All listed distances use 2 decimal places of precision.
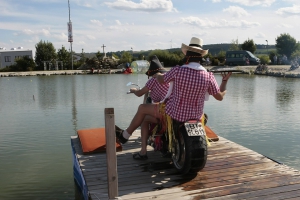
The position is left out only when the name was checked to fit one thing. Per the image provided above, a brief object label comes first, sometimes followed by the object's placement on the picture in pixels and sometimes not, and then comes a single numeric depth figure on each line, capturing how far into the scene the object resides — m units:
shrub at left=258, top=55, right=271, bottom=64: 47.60
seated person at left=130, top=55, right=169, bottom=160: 4.95
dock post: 3.51
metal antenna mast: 57.19
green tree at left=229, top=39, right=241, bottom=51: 57.62
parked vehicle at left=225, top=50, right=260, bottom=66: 44.34
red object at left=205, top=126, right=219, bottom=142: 5.99
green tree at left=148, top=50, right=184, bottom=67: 49.91
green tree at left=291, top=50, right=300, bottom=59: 44.00
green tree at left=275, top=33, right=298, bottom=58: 50.47
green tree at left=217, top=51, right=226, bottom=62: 49.42
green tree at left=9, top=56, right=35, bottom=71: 51.34
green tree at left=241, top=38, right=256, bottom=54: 52.62
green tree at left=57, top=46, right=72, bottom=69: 54.10
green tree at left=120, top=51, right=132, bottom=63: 52.09
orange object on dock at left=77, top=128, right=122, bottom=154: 5.29
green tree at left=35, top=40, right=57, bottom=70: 53.08
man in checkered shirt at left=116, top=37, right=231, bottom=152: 4.12
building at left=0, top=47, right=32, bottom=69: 63.72
